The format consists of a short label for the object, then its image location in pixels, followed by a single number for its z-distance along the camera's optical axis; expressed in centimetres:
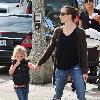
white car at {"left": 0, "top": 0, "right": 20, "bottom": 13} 2488
